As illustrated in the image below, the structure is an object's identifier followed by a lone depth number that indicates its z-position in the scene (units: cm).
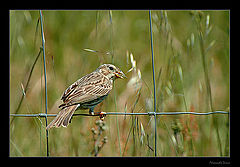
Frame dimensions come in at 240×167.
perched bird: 822
